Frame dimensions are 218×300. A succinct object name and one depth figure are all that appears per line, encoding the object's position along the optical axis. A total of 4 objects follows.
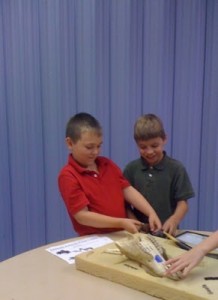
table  1.00
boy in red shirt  1.43
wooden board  0.94
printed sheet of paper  1.27
